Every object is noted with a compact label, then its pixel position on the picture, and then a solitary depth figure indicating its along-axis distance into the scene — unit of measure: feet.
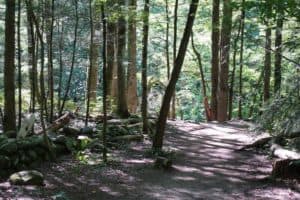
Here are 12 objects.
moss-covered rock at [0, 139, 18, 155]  33.73
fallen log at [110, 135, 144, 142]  45.03
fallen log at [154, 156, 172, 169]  35.63
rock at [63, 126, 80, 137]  44.49
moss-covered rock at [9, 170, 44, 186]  28.73
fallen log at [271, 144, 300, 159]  33.15
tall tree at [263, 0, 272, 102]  56.96
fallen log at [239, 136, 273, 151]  42.68
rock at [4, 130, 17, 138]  37.52
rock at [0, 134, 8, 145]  34.63
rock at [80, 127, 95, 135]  45.03
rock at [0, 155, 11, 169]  32.65
